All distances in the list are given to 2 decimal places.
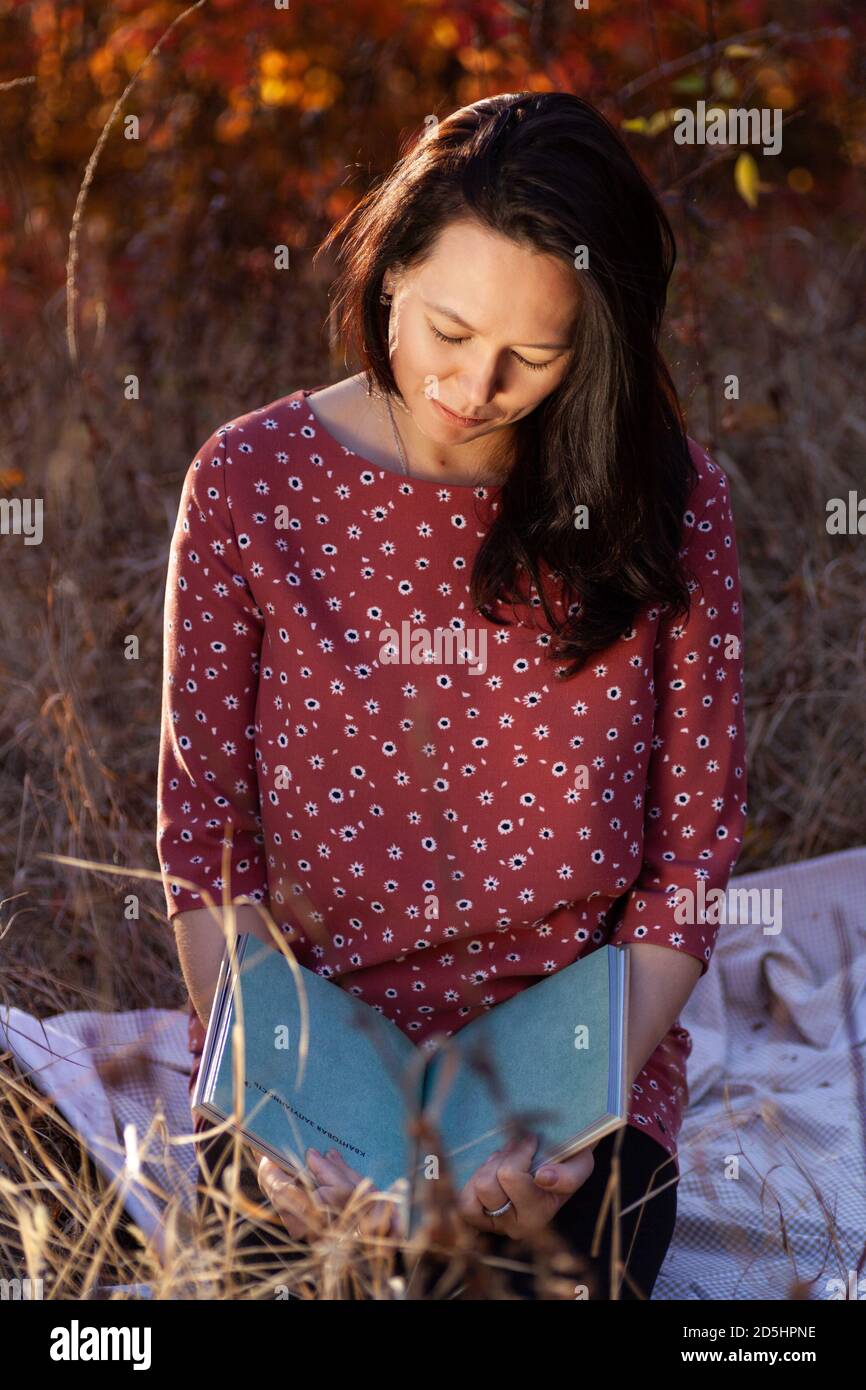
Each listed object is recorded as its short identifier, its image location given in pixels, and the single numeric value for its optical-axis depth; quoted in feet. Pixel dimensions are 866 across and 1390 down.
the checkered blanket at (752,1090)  5.80
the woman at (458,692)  5.18
